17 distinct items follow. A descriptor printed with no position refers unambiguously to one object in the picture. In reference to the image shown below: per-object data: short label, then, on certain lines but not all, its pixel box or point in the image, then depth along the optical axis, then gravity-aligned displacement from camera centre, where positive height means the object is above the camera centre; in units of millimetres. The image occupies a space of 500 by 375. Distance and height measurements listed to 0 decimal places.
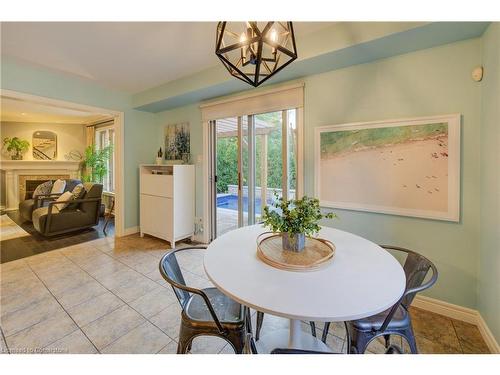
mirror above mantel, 6090 +1006
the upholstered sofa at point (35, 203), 4266 -404
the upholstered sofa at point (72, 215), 3564 -550
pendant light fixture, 970 +640
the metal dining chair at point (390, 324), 1072 -700
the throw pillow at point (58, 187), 4654 -106
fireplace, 5836 -129
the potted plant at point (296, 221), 1196 -216
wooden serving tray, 1069 -388
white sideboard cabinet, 3305 -306
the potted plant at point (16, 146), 5691 +909
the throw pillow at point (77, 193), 3914 -196
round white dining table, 795 -428
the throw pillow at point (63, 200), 3808 -313
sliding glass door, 2703 +218
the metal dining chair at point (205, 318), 1086 -691
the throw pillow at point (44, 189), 4707 -148
